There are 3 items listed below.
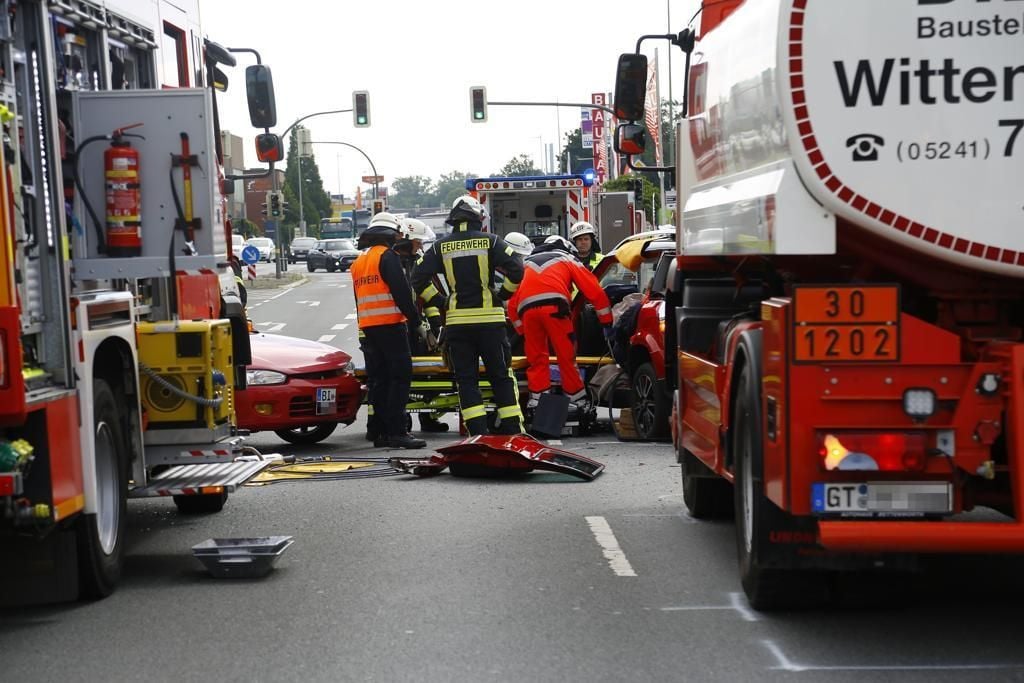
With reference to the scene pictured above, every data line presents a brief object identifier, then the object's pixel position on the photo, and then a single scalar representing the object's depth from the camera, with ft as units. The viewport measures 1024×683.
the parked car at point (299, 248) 313.73
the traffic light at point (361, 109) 150.41
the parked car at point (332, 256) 255.50
